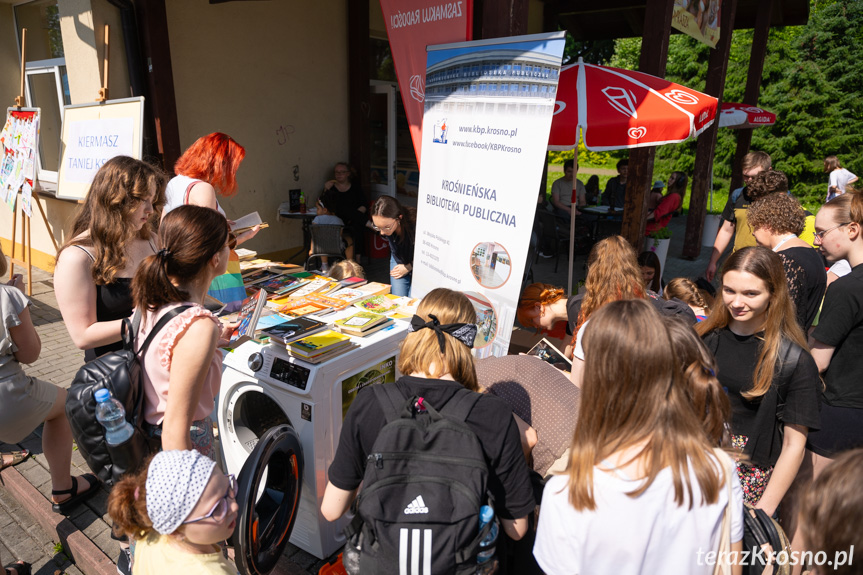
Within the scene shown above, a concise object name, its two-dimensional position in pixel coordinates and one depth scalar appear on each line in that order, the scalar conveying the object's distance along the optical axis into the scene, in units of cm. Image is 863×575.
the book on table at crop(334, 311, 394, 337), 265
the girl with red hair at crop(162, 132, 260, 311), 294
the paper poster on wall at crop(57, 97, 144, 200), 444
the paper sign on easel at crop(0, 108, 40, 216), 562
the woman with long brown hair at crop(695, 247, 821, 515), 189
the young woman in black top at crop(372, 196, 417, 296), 440
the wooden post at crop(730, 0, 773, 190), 902
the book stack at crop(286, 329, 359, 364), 232
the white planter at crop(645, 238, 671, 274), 684
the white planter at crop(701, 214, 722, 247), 959
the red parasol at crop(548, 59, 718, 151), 367
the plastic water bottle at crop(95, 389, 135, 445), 172
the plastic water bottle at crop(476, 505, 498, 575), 148
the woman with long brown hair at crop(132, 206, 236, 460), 169
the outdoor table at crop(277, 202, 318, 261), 696
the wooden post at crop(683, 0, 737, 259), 778
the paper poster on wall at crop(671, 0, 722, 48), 509
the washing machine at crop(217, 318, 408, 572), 231
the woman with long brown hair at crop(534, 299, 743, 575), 120
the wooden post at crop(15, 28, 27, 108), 522
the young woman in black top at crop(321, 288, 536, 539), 153
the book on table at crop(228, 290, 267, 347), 229
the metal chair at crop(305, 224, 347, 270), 616
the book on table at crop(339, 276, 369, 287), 367
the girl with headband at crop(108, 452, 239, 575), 139
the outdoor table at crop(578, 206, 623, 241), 822
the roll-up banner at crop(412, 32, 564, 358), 280
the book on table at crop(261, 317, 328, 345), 247
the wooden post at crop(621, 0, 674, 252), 507
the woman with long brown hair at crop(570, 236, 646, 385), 274
